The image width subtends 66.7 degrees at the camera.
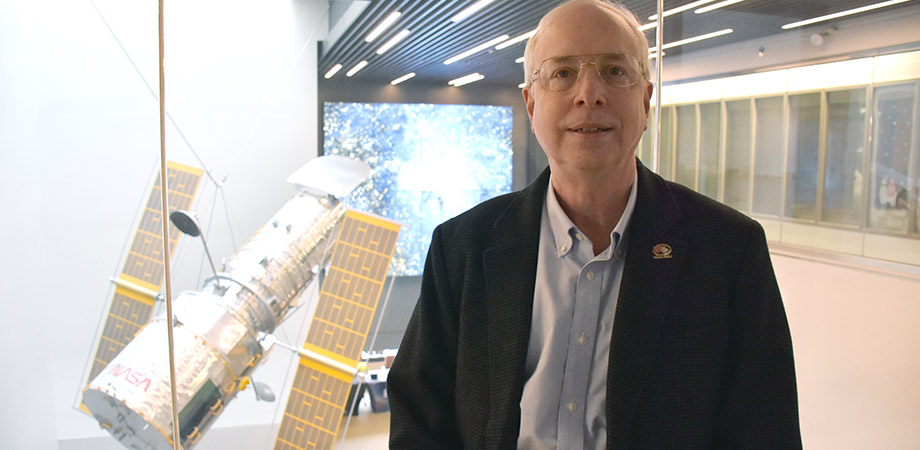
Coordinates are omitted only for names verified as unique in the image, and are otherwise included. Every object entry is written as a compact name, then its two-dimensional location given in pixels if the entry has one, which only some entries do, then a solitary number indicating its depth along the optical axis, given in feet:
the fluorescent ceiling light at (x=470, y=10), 10.14
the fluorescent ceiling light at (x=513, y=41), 10.16
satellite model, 8.68
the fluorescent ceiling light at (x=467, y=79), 9.75
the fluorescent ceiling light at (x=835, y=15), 9.38
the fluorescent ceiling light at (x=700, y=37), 10.85
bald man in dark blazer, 3.92
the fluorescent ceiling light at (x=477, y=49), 9.87
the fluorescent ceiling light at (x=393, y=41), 9.46
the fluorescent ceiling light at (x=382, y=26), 9.39
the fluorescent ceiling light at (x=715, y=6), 10.66
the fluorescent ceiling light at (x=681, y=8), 10.82
